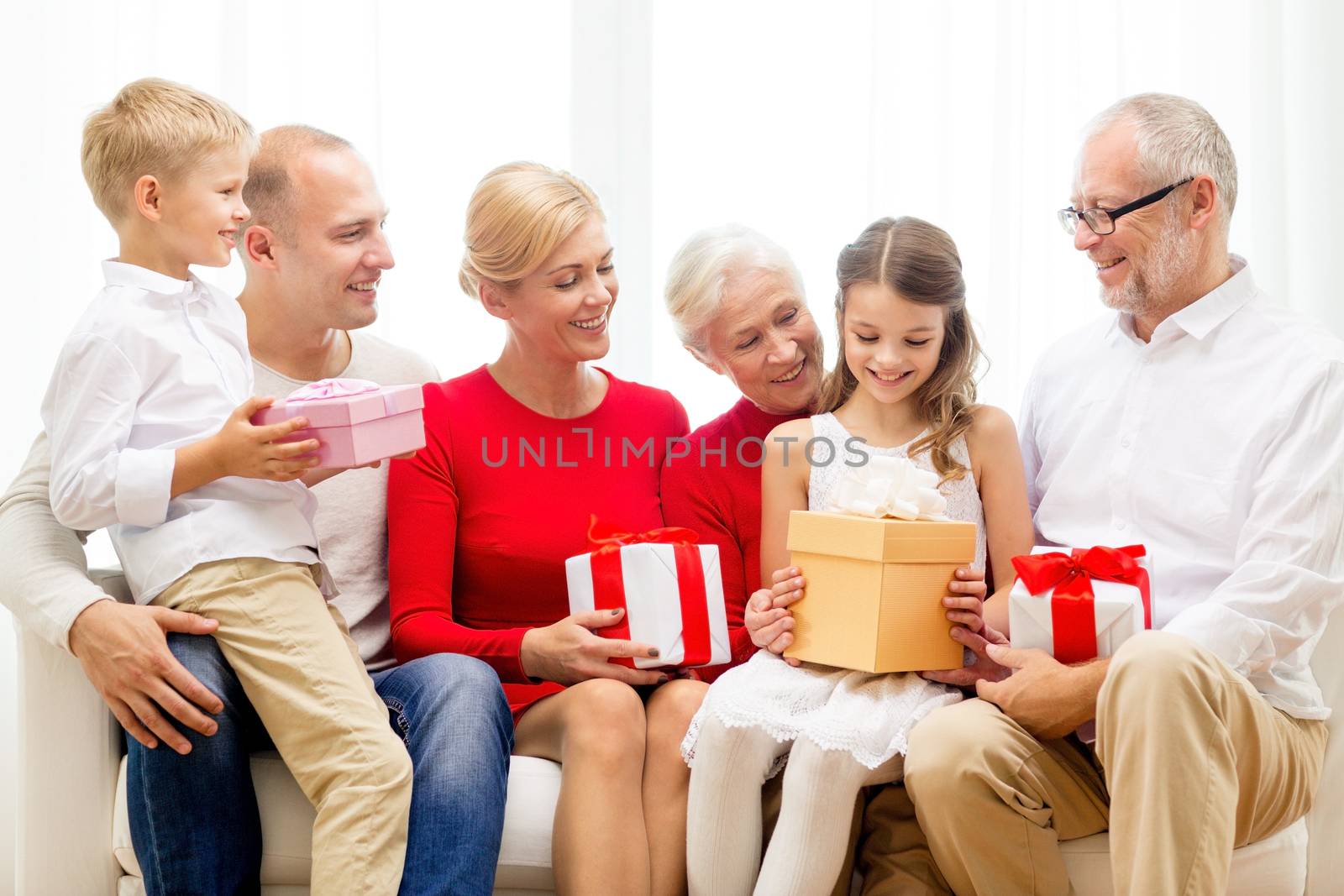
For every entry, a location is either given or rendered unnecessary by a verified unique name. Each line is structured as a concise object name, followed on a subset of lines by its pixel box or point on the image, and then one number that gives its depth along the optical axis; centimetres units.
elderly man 350
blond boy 354
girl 360
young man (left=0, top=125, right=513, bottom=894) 355
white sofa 363
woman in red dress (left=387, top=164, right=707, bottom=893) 374
